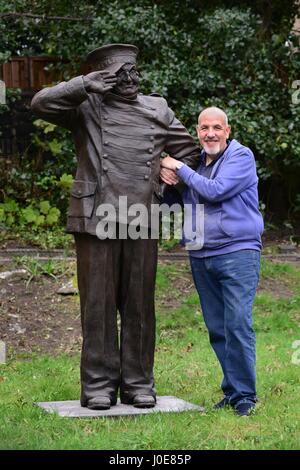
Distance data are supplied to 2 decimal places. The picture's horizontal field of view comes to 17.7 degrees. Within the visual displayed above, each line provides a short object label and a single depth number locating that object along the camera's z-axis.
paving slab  6.22
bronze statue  6.33
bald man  6.36
